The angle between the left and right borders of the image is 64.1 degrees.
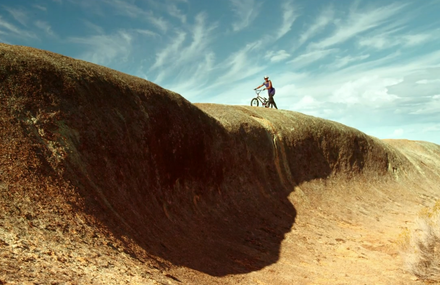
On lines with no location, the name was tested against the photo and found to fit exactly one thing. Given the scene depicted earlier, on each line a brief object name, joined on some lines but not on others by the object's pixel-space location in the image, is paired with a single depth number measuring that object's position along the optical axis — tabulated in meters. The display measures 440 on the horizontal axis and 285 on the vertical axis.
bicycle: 29.35
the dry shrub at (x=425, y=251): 10.52
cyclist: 28.48
